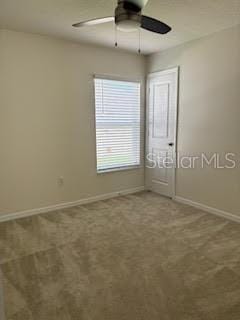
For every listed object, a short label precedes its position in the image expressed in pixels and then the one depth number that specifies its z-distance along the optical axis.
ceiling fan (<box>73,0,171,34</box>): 1.94
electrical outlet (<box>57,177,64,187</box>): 3.81
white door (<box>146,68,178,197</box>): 4.09
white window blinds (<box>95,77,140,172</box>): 4.07
